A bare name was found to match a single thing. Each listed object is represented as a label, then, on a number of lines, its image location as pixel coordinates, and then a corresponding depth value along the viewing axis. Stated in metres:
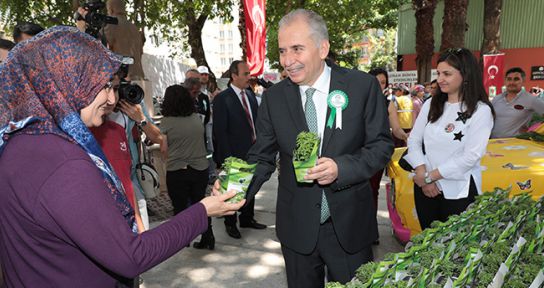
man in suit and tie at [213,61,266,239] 5.05
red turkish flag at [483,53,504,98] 10.27
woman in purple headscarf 1.22
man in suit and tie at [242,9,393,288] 2.15
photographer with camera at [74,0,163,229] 2.99
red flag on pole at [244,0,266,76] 5.91
